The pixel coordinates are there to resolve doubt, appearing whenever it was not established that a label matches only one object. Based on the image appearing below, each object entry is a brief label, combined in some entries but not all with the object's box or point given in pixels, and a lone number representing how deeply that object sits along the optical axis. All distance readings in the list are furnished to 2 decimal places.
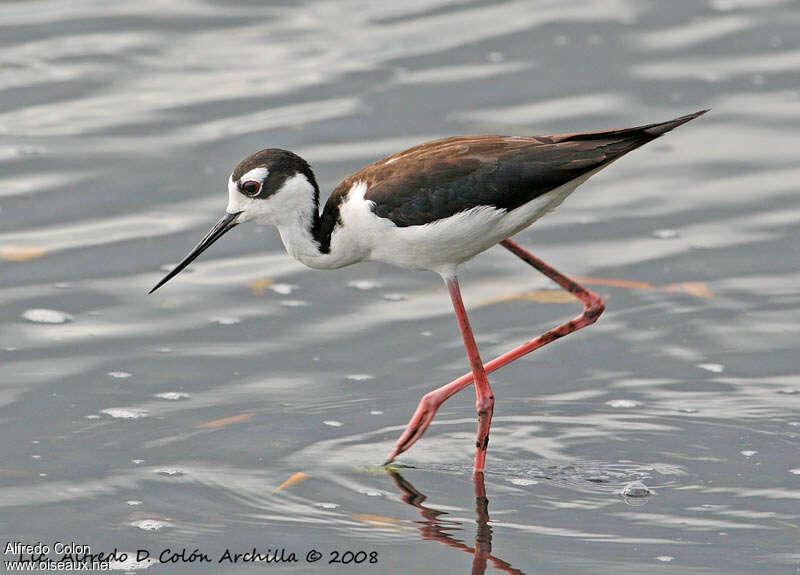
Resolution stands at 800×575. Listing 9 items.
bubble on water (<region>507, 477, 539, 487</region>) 13.03
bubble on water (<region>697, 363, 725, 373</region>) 14.99
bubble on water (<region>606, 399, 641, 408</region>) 14.34
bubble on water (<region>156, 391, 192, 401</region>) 14.55
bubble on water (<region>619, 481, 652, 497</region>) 12.65
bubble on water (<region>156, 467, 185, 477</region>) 13.15
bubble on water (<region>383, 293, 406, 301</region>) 16.64
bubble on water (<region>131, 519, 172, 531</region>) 12.30
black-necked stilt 12.94
